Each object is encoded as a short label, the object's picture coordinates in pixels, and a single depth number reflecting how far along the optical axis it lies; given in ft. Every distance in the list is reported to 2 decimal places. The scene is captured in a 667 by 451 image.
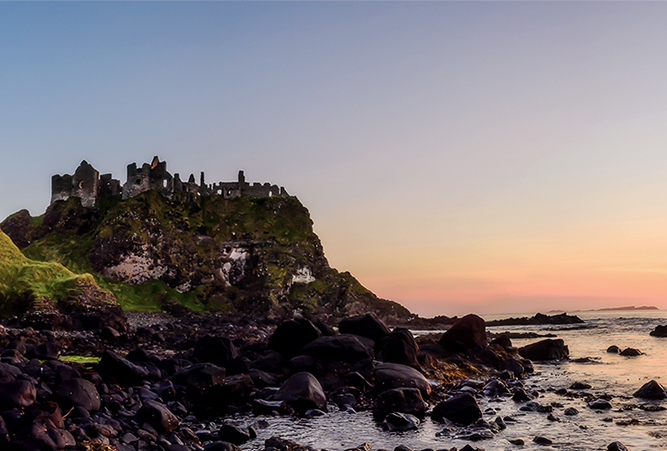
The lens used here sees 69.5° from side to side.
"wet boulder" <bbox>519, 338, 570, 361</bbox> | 113.54
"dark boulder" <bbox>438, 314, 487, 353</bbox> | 99.35
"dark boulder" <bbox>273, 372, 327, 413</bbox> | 54.60
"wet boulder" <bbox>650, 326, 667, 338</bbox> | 184.96
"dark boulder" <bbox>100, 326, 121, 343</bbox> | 102.42
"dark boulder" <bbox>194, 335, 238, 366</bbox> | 74.08
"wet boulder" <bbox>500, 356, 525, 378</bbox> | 88.83
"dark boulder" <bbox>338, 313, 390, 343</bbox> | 90.84
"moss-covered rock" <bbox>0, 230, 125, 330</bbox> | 121.49
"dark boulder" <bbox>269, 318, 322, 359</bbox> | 81.44
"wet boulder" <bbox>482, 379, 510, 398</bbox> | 65.74
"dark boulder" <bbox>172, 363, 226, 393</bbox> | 57.47
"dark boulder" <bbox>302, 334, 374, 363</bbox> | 74.23
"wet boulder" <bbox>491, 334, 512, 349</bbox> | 108.78
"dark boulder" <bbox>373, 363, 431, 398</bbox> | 61.67
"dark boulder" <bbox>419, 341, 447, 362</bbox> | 91.05
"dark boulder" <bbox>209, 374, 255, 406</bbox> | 57.31
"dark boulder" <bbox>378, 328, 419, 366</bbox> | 76.28
